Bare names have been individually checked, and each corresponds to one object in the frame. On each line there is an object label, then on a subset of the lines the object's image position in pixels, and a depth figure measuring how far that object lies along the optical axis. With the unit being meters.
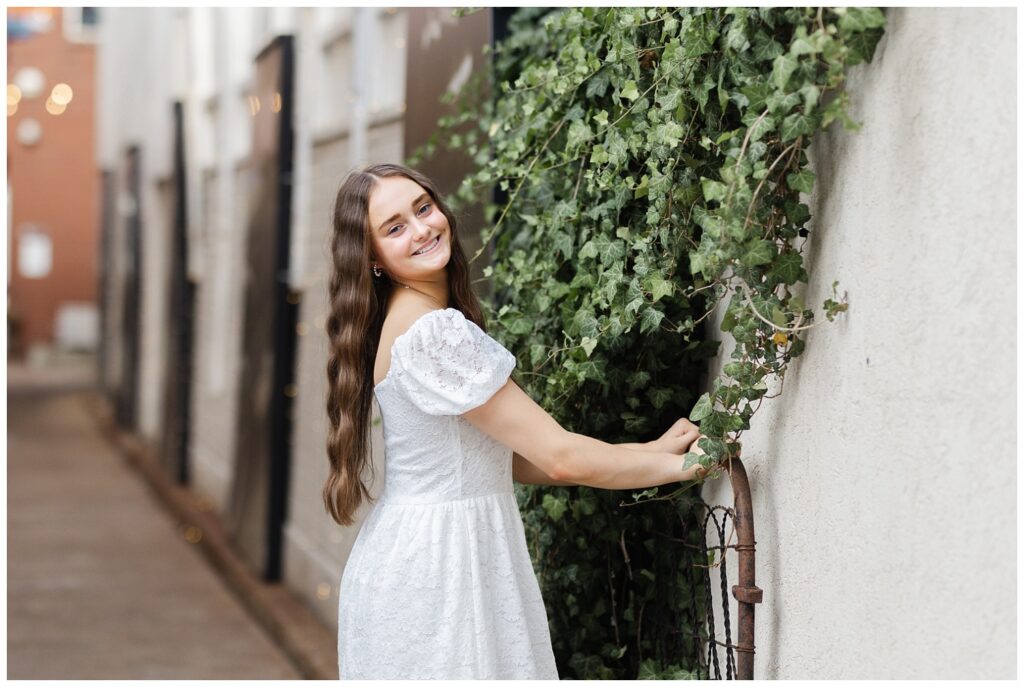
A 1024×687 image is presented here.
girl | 2.45
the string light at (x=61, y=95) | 24.91
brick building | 24.77
